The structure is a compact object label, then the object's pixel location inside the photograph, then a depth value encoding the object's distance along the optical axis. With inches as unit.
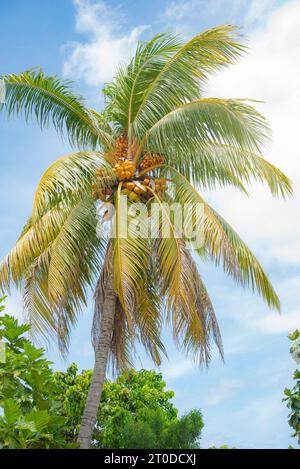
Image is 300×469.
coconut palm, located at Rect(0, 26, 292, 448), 501.0
